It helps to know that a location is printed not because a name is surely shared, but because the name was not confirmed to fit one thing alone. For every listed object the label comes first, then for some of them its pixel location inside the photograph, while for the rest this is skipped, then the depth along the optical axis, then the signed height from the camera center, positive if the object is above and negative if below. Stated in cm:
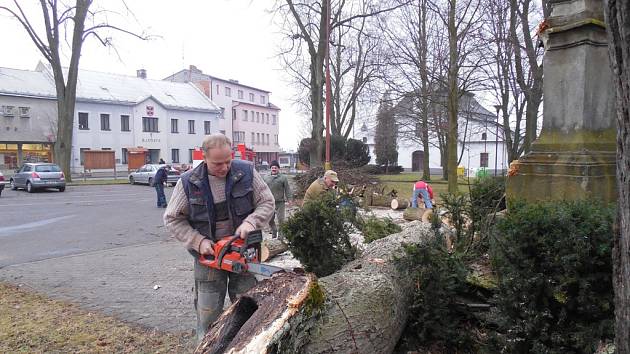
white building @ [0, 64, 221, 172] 3544 +470
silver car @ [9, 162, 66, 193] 2077 -57
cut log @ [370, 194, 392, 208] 1434 -125
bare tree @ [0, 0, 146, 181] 2265 +641
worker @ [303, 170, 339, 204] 771 -38
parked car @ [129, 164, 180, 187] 2671 -65
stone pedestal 443 +51
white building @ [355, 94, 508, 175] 3788 +158
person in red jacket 1058 -78
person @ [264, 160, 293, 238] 879 -54
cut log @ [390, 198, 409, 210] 1358 -131
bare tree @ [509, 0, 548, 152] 1411 +346
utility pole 1516 +216
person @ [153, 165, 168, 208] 1432 -65
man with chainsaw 295 -34
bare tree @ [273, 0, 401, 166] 1969 +568
